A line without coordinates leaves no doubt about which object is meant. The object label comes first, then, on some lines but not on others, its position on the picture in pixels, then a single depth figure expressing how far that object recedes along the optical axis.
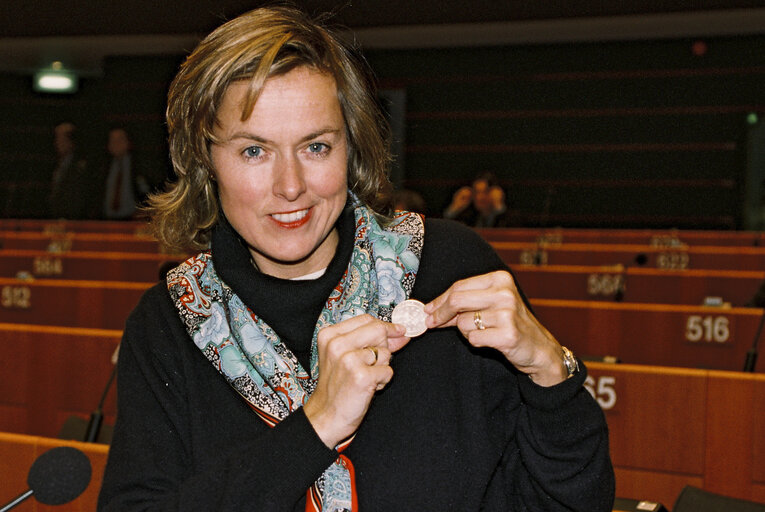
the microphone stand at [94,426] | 2.33
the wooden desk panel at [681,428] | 2.62
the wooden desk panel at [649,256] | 6.39
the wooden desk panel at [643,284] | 5.20
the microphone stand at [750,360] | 3.18
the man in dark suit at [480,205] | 9.01
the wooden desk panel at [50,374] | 3.40
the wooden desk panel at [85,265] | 6.08
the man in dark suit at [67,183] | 8.79
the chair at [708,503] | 1.64
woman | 1.14
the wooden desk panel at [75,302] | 4.77
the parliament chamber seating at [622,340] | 2.68
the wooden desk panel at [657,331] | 3.89
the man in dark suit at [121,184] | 8.27
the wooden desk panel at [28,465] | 1.93
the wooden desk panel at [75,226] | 8.61
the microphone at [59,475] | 1.18
